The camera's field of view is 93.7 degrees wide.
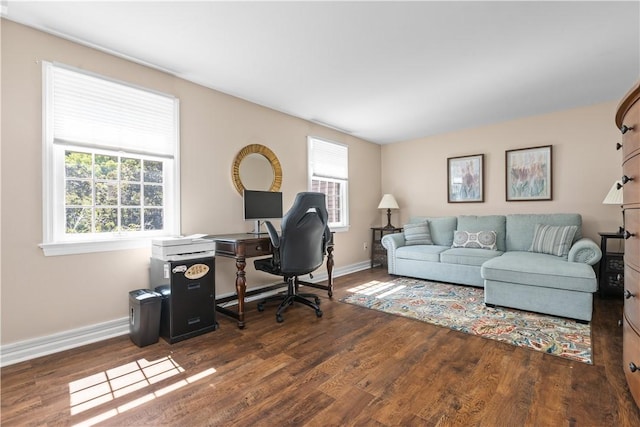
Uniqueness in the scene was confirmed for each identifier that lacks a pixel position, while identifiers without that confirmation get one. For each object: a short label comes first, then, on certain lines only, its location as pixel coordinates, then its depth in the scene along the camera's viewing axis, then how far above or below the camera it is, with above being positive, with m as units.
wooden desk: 2.67 -0.37
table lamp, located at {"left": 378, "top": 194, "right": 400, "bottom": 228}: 5.43 +0.13
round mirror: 3.47 +0.51
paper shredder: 2.30 -0.83
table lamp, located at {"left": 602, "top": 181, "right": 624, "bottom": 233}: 3.30 +0.15
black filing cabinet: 2.38 -0.69
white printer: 2.43 -0.31
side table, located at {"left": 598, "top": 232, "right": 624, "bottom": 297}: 3.36 -0.70
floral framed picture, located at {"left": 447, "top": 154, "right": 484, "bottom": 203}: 4.84 +0.53
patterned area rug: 2.31 -1.02
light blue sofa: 2.77 -0.60
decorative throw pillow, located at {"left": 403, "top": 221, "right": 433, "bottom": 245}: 4.81 -0.38
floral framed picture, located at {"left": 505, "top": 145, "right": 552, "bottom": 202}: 4.27 +0.54
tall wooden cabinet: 1.36 -0.10
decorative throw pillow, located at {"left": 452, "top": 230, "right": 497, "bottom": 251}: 4.19 -0.42
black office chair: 2.78 -0.29
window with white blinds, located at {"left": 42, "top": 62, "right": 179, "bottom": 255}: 2.28 +0.42
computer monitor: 3.34 +0.06
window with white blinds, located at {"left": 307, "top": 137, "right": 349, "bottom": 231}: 4.56 +0.58
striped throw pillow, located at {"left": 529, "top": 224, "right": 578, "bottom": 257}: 3.57 -0.35
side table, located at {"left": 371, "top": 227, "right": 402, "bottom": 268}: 5.43 -0.64
